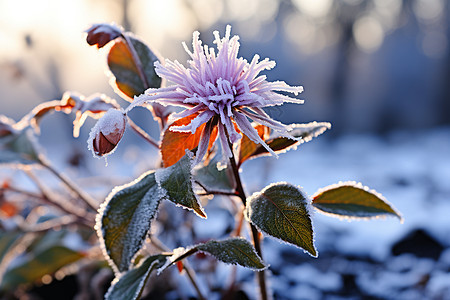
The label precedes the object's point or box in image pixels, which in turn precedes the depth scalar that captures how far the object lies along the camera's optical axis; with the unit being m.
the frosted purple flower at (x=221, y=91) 0.33
